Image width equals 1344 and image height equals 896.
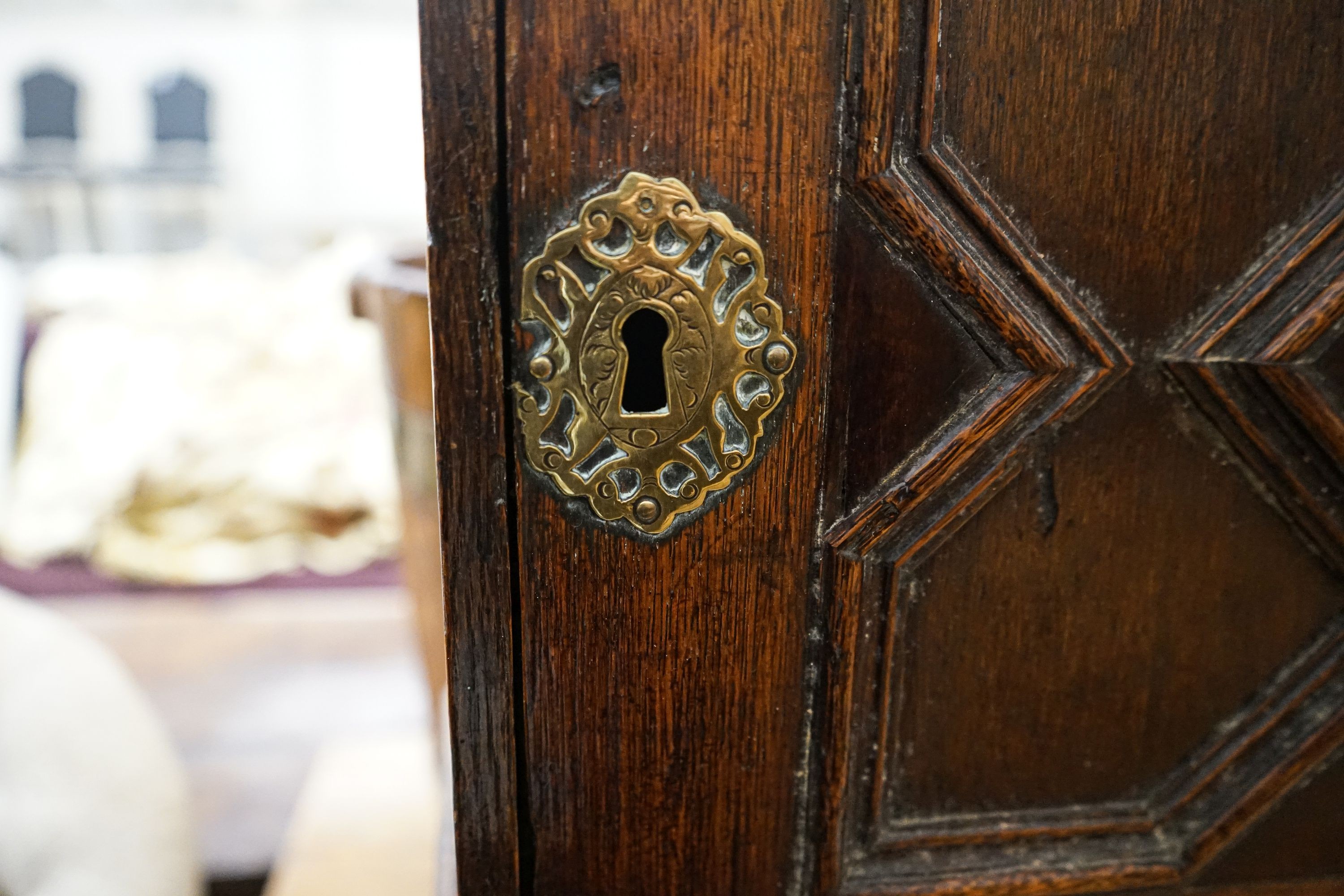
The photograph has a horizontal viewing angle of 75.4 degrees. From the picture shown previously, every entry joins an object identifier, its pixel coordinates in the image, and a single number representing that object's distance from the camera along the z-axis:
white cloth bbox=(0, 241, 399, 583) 1.33
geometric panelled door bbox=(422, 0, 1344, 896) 0.31
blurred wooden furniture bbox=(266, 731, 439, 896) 0.75
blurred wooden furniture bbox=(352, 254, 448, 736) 0.73
